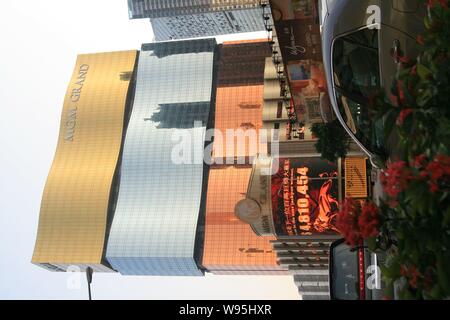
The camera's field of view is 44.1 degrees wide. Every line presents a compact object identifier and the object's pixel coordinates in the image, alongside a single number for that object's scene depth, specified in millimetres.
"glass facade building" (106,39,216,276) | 73775
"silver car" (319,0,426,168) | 8758
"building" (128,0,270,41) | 115125
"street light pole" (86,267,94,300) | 20675
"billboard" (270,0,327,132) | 28469
